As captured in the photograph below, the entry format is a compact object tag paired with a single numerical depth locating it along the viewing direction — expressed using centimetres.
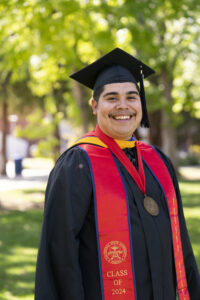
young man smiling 209
